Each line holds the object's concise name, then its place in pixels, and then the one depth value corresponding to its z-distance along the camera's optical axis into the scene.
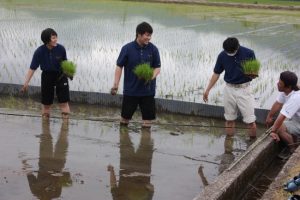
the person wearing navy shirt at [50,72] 6.36
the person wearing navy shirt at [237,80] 6.05
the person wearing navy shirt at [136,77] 5.91
